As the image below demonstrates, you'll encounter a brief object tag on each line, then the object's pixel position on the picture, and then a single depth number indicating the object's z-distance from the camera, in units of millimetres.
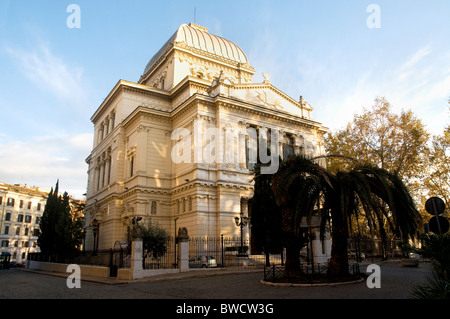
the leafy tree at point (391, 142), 32625
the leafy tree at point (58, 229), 31966
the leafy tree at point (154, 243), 22750
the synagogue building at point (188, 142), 29234
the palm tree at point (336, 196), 12930
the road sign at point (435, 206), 9498
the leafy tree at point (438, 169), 31234
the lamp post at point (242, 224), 24844
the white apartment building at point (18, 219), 62219
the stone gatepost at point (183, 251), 19109
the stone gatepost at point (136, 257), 17078
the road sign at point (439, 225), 9211
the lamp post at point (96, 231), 36734
